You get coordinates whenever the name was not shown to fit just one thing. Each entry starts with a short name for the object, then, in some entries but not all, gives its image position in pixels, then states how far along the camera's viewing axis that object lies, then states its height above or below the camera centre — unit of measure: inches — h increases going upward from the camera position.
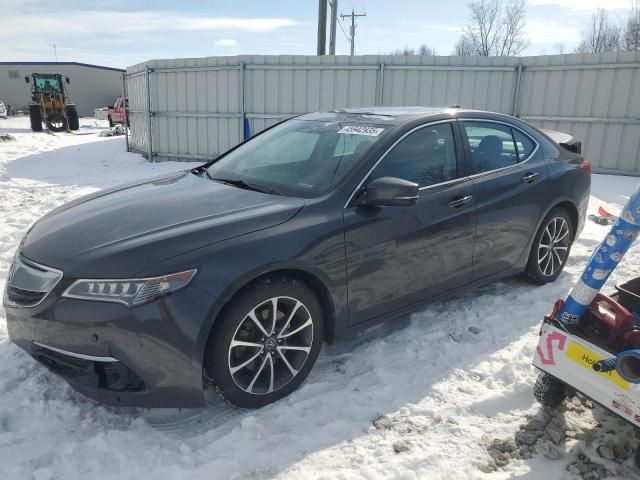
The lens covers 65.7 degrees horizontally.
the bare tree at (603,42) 1531.7 +185.0
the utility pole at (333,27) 926.6 +130.9
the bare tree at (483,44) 1702.8 +191.7
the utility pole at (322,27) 672.4 +88.9
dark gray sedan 93.2 -33.2
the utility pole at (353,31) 1666.1 +210.4
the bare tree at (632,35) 1374.3 +192.4
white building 1756.9 +11.7
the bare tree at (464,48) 1813.5 +186.1
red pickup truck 1155.9 -55.6
